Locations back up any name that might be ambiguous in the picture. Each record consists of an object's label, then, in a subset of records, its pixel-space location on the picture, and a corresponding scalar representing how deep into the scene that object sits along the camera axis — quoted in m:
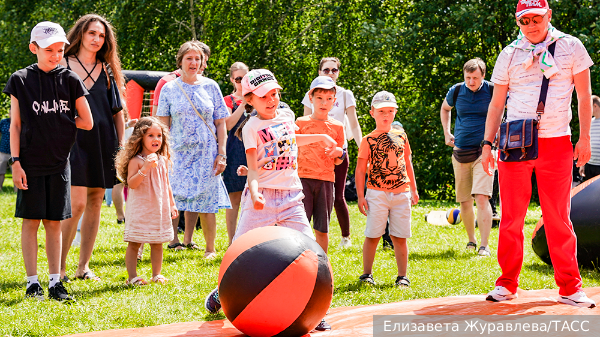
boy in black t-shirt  4.93
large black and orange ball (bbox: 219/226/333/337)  3.67
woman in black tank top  5.68
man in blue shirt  7.45
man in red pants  4.54
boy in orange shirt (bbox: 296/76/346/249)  5.88
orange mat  4.04
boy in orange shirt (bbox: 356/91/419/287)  5.67
